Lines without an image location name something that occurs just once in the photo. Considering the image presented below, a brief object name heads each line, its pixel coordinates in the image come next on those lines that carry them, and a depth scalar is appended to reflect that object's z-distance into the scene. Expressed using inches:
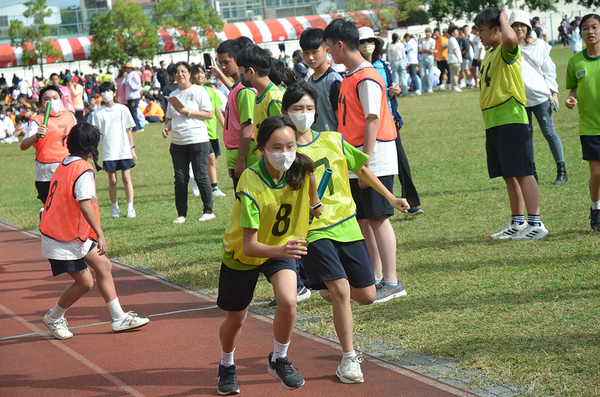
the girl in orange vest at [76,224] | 401.4
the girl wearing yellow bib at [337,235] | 316.2
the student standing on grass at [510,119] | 523.2
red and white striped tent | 4345.5
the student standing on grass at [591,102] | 533.6
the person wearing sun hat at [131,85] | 1680.6
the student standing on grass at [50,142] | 605.6
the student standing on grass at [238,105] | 498.0
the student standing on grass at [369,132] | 404.8
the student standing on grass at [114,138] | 794.2
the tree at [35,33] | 3299.7
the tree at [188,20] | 4379.9
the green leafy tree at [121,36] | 3890.3
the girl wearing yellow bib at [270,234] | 289.3
